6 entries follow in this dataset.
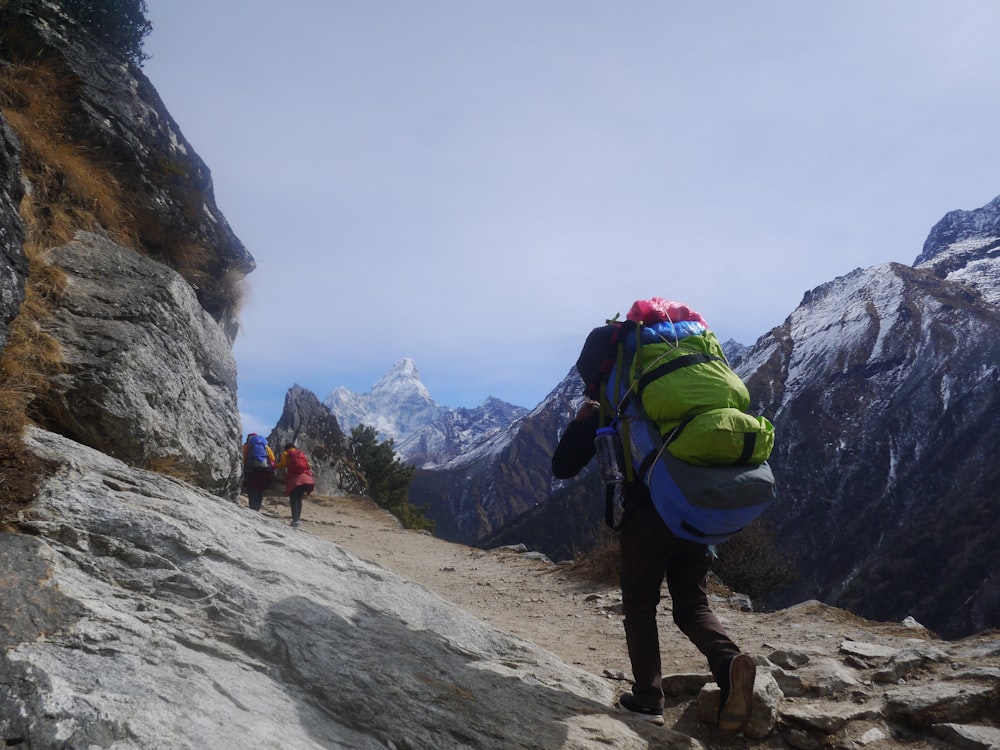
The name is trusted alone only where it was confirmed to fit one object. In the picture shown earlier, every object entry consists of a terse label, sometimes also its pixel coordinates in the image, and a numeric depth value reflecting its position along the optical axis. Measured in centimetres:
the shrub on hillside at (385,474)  2583
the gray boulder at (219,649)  201
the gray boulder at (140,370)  477
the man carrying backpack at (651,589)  316
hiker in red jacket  1165
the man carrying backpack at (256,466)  1031
